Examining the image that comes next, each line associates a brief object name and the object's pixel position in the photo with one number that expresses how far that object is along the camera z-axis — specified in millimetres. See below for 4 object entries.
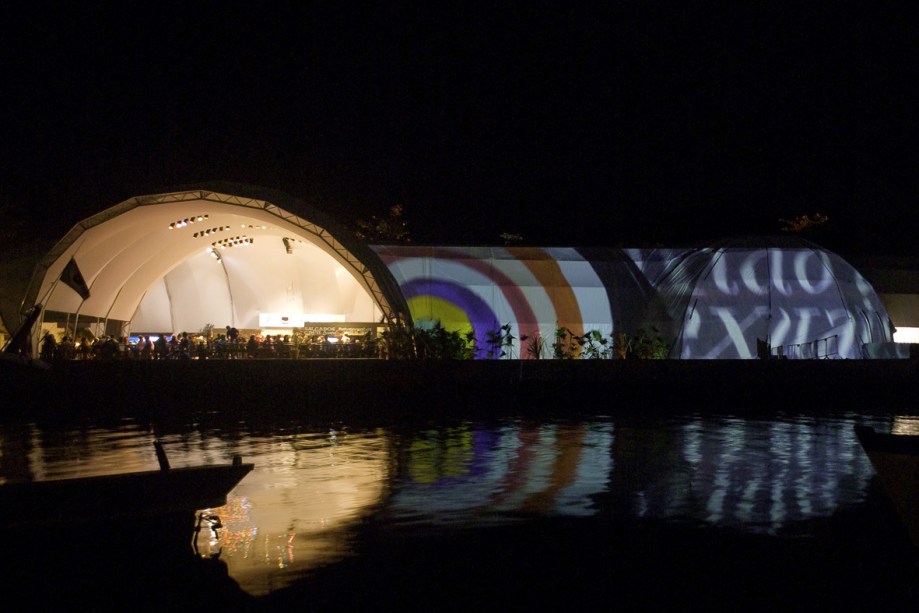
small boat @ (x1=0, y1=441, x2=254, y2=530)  10023
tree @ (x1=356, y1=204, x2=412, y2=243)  63344
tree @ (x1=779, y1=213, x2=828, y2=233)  61938
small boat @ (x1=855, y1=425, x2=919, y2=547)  10586
